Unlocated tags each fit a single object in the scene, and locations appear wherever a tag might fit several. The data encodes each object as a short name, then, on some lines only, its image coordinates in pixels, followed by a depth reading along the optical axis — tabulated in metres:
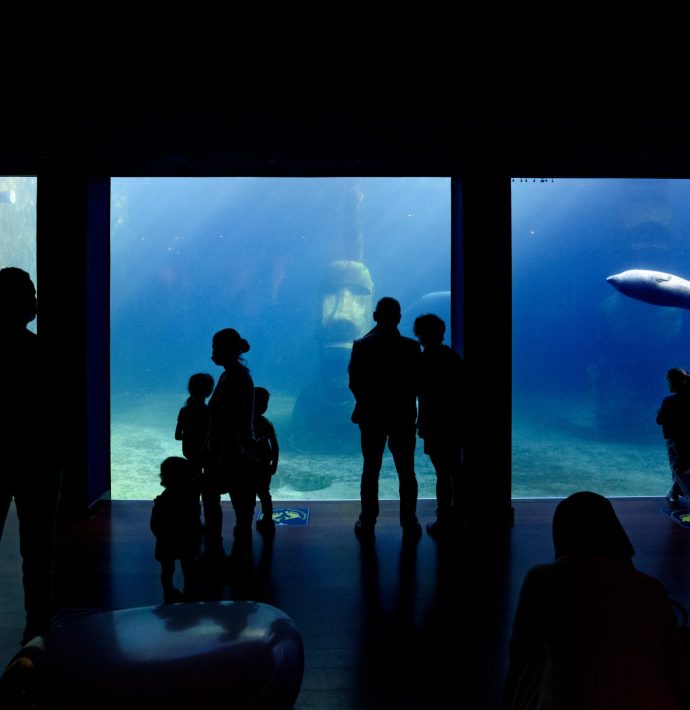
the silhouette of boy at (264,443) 4.39
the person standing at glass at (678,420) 4.94
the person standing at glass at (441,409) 4.44
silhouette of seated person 1.32
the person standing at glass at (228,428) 3.58
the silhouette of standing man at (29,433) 2.66
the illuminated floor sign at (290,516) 4.90
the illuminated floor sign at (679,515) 4.83
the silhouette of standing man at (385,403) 4.36
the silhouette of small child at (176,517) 3.04
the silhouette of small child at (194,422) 4.11
